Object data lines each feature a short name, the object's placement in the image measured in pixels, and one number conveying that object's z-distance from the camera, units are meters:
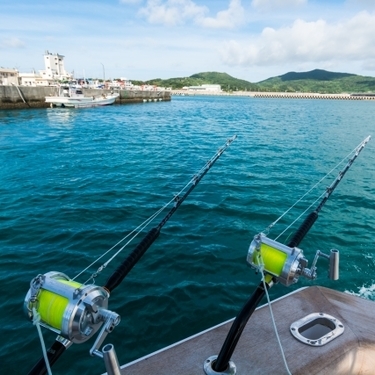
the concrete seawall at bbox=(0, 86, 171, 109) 45.81
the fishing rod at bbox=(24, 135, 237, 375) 2.08
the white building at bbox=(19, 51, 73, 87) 77.12
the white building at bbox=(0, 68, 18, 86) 55.94
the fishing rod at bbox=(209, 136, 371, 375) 2.59
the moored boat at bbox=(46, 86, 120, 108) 50.75
